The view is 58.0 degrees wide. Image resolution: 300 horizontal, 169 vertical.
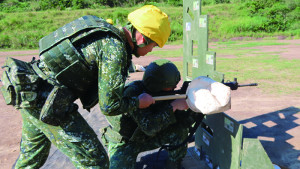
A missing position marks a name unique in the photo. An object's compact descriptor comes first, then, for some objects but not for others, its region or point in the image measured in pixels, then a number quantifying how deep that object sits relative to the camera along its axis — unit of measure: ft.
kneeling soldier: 8.13
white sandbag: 6.95
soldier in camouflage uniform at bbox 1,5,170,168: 5.83
